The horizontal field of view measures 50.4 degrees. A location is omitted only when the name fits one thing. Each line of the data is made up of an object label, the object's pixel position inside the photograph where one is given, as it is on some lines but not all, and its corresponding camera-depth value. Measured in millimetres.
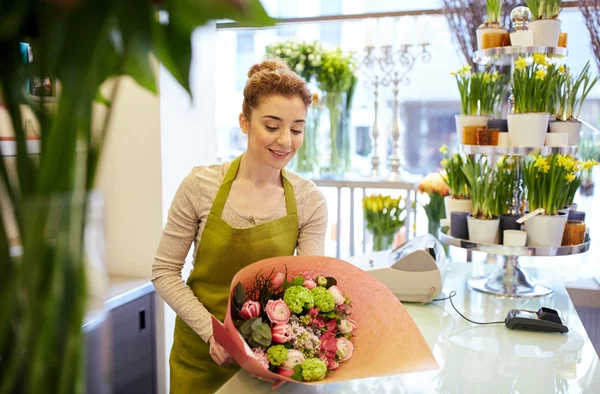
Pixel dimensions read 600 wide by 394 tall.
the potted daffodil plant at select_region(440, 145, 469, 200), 2555
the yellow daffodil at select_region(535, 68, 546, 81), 2332
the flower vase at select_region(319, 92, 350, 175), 4062
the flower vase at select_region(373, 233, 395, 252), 3457
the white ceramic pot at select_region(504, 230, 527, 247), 2318
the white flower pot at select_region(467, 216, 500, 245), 2357
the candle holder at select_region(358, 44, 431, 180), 3975
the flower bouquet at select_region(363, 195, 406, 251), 3424
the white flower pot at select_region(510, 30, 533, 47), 2416
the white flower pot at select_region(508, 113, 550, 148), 2352
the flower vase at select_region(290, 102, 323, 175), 4078
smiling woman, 1826
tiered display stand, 2330
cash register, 2164
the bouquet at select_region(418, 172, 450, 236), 3209
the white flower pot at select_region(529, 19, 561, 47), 2402
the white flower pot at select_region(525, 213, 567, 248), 2307
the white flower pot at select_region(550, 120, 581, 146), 2408
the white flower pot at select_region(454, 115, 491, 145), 2539
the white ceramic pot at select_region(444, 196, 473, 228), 2521
